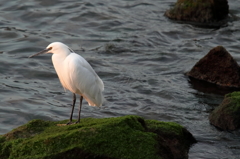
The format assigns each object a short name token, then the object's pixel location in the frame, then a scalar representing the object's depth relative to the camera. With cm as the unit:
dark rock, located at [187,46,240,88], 2128
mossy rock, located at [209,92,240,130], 1579
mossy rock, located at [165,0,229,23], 3042
